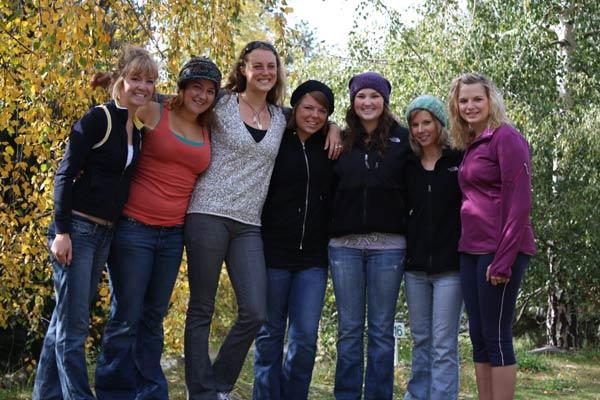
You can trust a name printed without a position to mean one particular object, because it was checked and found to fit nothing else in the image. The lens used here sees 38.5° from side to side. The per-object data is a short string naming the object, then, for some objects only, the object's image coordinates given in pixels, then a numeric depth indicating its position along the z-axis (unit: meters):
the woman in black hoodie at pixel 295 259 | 4.60
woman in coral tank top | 4.25
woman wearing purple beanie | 4.60
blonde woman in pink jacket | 4.30
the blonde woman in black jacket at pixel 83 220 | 4.04
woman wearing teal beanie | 4.56
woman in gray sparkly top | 4.39
